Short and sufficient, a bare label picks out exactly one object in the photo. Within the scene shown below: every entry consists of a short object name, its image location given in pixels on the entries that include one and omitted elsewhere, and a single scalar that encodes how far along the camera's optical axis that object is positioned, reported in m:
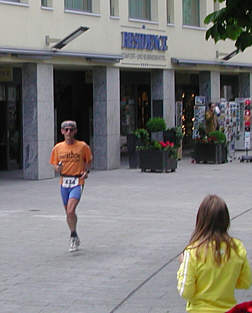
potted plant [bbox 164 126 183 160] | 27.86
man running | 11.23
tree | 8.60
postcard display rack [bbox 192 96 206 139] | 29.19
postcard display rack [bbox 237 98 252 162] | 30.45
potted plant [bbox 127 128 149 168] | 25.92
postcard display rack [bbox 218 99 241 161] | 29.88
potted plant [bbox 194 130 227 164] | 27.91
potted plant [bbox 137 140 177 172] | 24.27
